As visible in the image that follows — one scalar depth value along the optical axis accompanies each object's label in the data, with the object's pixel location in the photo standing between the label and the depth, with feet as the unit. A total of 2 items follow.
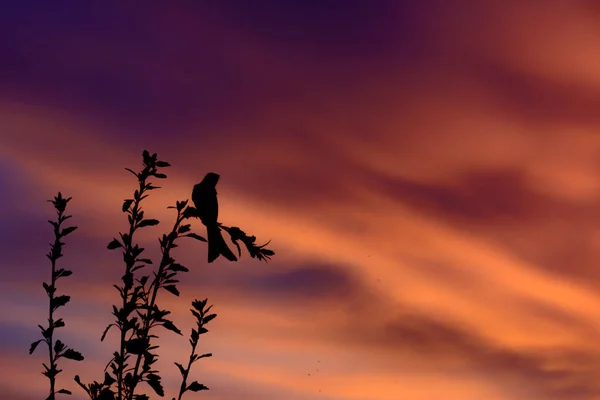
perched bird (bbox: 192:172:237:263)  34.01
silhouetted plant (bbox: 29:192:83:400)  39.40
